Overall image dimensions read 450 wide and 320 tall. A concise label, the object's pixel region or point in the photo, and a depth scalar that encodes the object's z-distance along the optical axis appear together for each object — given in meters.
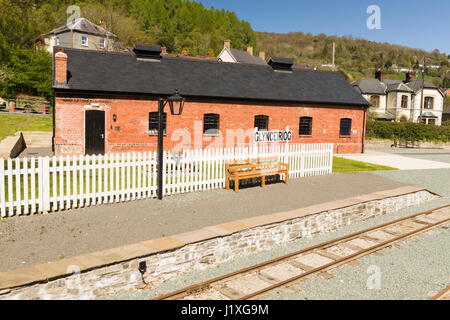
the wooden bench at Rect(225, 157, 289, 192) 12.15
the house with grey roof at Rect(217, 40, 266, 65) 51.38
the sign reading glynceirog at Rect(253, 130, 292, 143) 21.91
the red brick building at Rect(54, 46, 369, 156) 18.53
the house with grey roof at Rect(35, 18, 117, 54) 49.12
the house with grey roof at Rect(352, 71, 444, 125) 48.88
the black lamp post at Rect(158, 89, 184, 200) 10.38
